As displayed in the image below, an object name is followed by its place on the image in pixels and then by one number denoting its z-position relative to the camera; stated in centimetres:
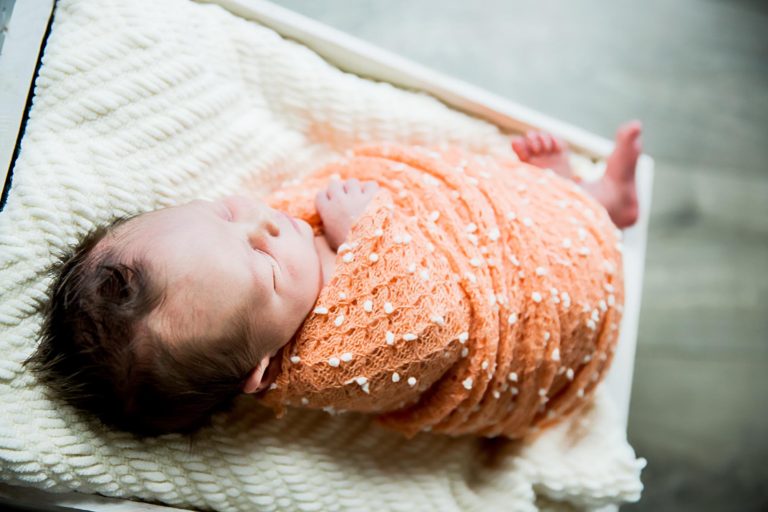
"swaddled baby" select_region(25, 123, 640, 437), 76
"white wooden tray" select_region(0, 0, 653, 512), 107
